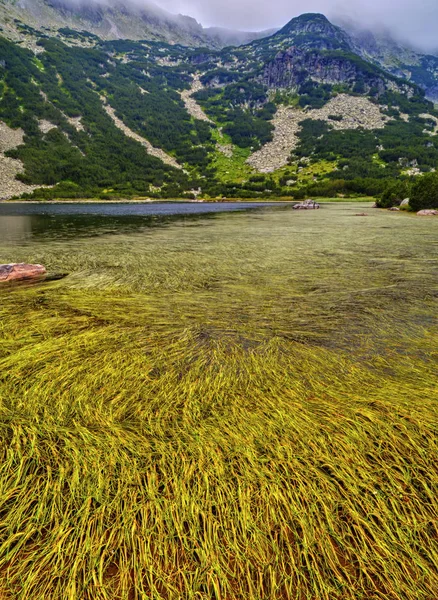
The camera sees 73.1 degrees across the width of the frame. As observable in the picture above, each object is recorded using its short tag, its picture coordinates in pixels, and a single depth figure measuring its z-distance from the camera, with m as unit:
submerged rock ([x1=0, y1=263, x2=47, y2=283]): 9.71
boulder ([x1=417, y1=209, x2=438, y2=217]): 40.57
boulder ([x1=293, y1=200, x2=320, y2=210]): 63.40
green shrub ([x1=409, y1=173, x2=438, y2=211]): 43.84
